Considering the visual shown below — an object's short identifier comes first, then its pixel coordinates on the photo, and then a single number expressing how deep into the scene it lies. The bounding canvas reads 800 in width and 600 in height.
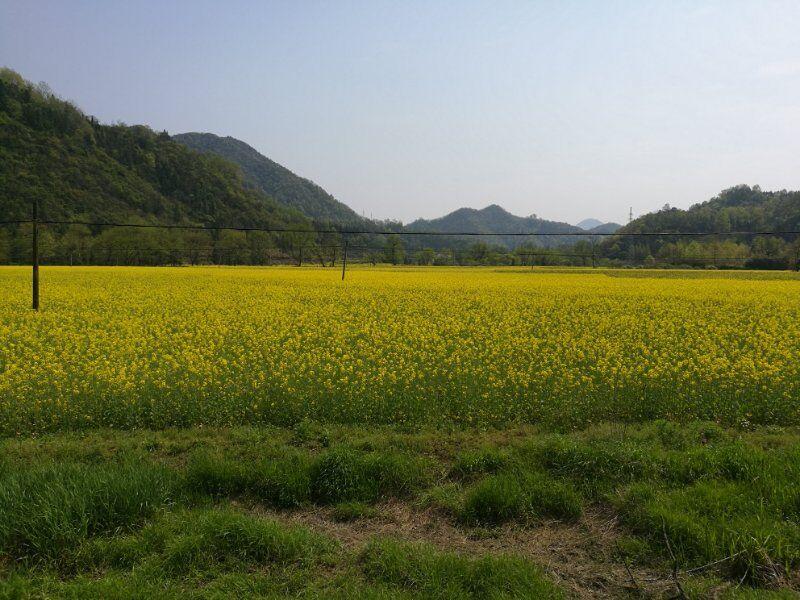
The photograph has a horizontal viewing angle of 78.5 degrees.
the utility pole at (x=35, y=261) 15.55
